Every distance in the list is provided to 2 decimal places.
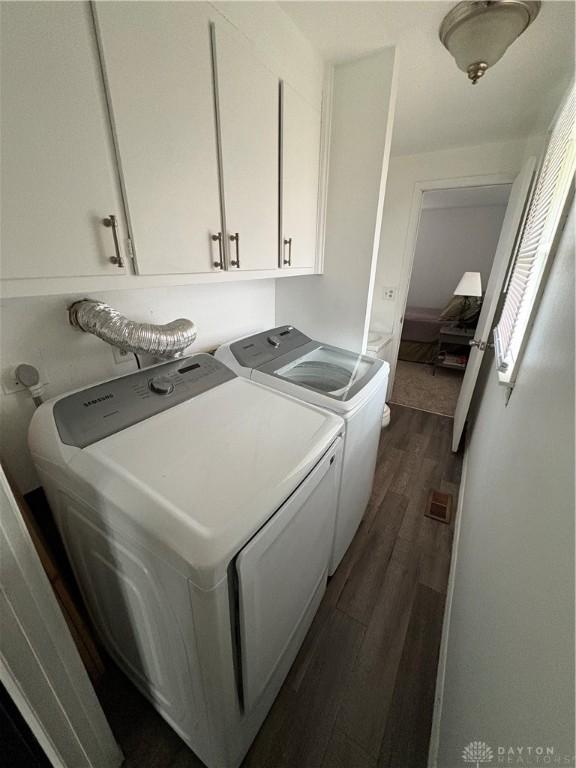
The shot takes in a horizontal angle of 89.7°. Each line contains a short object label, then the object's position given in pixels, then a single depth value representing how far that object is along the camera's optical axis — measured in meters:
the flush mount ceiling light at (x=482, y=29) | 1.01
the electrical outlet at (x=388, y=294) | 2.94
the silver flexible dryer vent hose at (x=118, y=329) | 0.99
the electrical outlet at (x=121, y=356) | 1.20
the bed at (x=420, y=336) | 4.51
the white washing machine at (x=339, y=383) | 1.26
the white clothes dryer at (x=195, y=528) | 0.65
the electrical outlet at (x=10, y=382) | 0.93
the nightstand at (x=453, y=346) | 4.02
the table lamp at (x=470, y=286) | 3.57
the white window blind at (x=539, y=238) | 1.00
